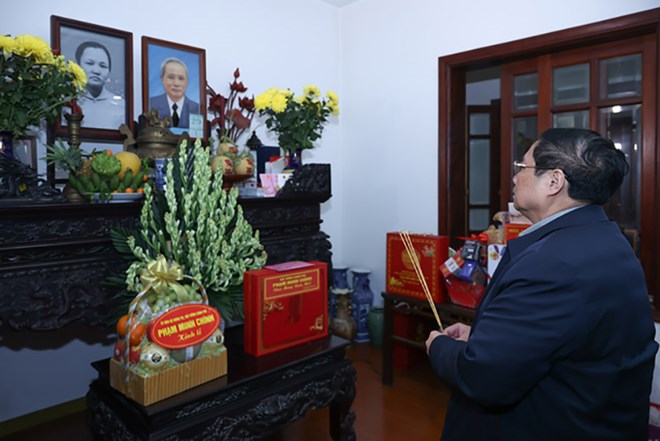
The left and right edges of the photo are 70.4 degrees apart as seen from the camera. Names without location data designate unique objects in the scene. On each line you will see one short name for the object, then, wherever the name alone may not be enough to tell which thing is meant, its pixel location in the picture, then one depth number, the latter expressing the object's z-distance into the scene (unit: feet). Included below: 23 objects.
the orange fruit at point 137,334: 4.75
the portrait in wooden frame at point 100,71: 7.89
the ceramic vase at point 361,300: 12.15
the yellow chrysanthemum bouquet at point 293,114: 8.76
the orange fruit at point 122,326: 5.01
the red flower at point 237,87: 9.60
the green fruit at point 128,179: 6.73
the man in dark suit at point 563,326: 3.35
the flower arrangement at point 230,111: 9.48
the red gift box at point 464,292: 8.68
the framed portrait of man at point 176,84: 8.85
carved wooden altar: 5.52
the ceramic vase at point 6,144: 5.87
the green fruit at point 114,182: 6.56
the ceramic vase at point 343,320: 11.87
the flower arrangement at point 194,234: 5.78
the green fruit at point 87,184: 6.33
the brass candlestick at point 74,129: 6.68
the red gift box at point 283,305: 5.92
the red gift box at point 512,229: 7.95
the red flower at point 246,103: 9.41
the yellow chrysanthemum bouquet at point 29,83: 5.85
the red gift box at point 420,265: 9.30
